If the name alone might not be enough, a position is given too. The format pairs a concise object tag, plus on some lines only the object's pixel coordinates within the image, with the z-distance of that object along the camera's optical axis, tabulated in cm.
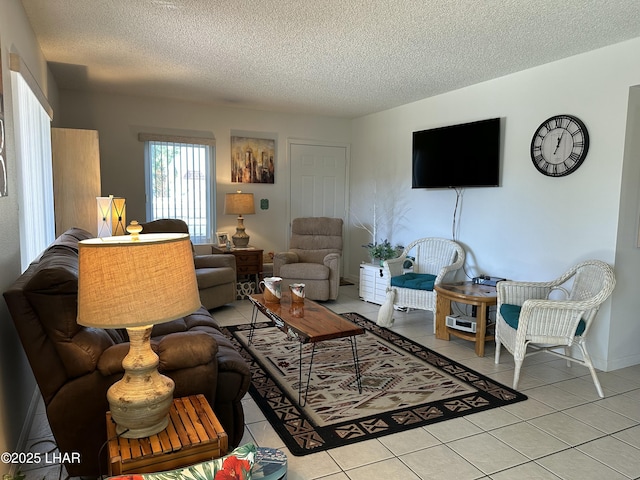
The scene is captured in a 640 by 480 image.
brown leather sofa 171
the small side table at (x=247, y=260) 533
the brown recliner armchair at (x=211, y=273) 459
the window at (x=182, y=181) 543
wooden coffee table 271
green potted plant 519
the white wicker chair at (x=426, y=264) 434
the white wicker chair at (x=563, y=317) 289
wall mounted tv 418
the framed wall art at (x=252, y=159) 587
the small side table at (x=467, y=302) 359
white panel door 630
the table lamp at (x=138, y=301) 136
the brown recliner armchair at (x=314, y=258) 516
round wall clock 343
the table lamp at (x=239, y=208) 548
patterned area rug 246
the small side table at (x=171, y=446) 142
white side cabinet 503
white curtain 257
